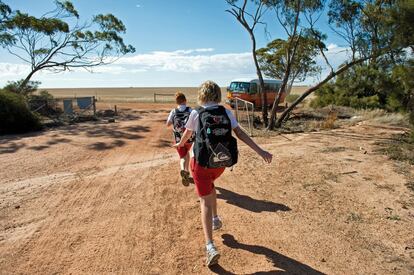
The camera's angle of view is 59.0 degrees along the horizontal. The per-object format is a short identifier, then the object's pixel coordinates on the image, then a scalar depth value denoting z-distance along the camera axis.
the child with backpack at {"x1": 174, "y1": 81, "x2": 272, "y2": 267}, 3.39
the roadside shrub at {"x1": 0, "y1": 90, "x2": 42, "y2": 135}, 14.73
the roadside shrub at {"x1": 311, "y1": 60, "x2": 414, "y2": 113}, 16.72
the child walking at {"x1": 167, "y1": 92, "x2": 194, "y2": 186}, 5.89
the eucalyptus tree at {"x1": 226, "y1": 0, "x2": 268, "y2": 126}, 15.00
